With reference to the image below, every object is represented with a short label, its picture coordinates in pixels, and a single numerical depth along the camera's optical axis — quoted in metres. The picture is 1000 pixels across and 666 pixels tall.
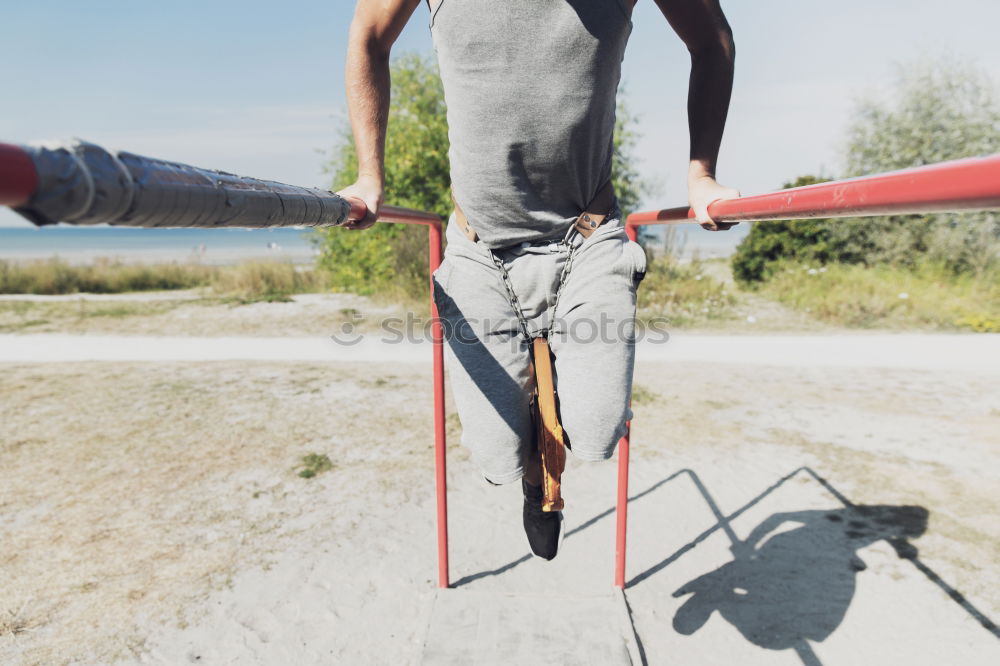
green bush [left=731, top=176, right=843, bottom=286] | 8.50
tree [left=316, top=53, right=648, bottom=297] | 7.48
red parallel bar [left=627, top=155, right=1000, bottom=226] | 0.61
